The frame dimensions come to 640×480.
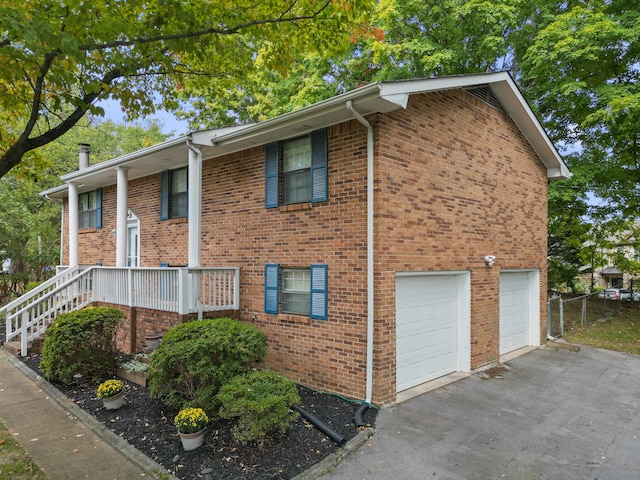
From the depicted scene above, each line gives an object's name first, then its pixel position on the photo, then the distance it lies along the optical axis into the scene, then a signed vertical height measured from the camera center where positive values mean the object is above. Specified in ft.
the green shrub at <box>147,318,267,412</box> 18.86 -5.66
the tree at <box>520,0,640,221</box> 41.27 +18.98
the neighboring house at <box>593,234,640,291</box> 121.65 -9.95
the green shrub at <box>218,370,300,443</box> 15.96 -6.58
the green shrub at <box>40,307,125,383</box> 24.35 -6.33
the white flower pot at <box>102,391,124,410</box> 20.58 -8.19
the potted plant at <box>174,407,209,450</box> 16.47 -7.63
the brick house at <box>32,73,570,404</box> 21.83 +0.93
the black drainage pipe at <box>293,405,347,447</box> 17.13 -8.26
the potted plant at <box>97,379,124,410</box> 20.44 -7.74
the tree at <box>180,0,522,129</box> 47.06 +25.50
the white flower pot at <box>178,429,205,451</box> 16.49 -8.11
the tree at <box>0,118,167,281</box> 57.72 +4.07
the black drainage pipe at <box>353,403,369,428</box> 18.72 -8.26
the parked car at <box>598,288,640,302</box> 63.01 -8.31
